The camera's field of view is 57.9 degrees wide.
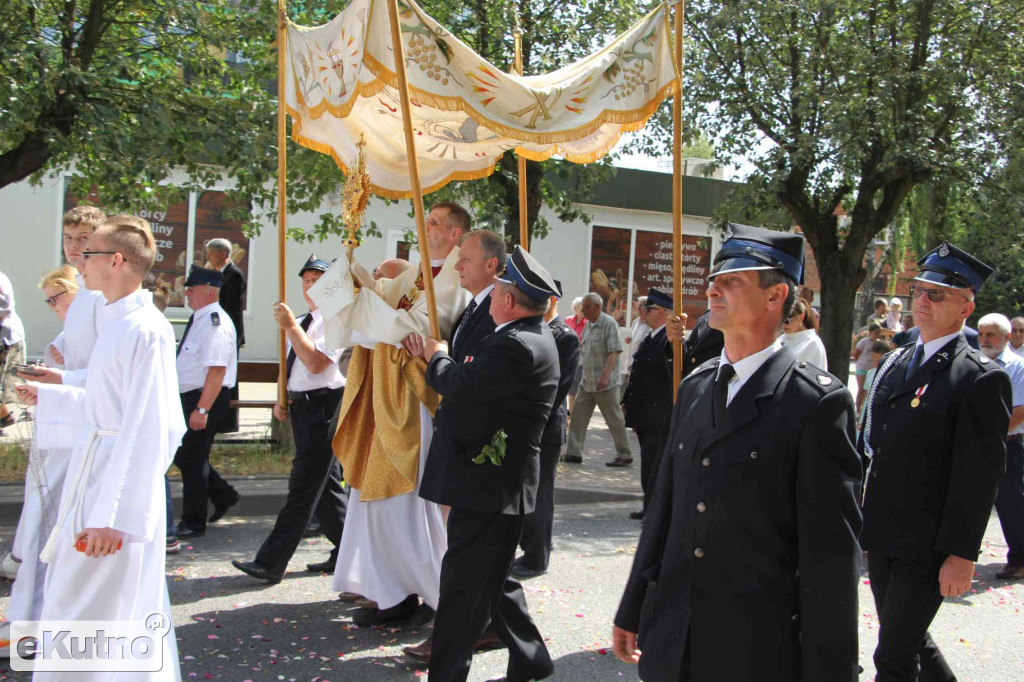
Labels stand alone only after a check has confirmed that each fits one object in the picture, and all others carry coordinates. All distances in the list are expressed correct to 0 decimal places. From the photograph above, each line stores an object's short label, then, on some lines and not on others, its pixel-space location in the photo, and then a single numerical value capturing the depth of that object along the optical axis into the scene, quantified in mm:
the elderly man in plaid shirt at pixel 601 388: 10461
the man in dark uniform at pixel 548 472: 6086
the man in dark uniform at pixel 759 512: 2328
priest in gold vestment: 4711
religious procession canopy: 4438
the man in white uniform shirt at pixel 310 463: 5531
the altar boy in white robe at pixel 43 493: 4109
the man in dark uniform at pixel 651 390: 7770
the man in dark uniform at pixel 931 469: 3482
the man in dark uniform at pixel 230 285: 8539
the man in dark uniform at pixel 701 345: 6191
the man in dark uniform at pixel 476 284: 4285
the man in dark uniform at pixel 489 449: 3744
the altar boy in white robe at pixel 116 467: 3277
